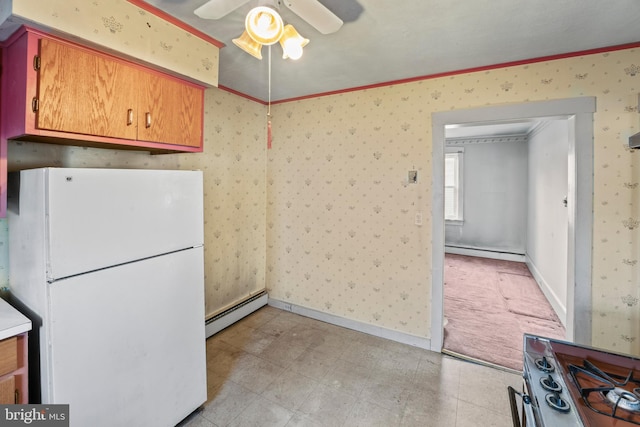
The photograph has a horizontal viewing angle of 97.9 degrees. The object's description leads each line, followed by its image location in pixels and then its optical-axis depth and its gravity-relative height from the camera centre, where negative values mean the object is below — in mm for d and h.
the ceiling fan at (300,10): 1127 +825
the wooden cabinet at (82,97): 1224 +555
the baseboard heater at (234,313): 2725 -1124
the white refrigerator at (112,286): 1204 -392
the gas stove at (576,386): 797 -584
